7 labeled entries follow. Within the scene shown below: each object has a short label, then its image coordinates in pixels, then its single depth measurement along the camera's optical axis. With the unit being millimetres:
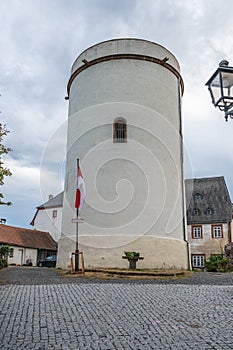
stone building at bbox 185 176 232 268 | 32562
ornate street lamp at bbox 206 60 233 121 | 5062
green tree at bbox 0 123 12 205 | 10695
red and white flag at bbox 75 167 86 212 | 13635
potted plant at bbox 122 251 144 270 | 13492
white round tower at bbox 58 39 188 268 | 15484
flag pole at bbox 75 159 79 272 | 13007
